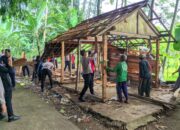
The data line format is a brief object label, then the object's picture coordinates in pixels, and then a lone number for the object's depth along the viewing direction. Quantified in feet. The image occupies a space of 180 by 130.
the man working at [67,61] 34.73
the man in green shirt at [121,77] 16.04
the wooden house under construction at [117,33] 16.59
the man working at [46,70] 21.07
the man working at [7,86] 12.00
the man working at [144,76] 17.39
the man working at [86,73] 16.95
